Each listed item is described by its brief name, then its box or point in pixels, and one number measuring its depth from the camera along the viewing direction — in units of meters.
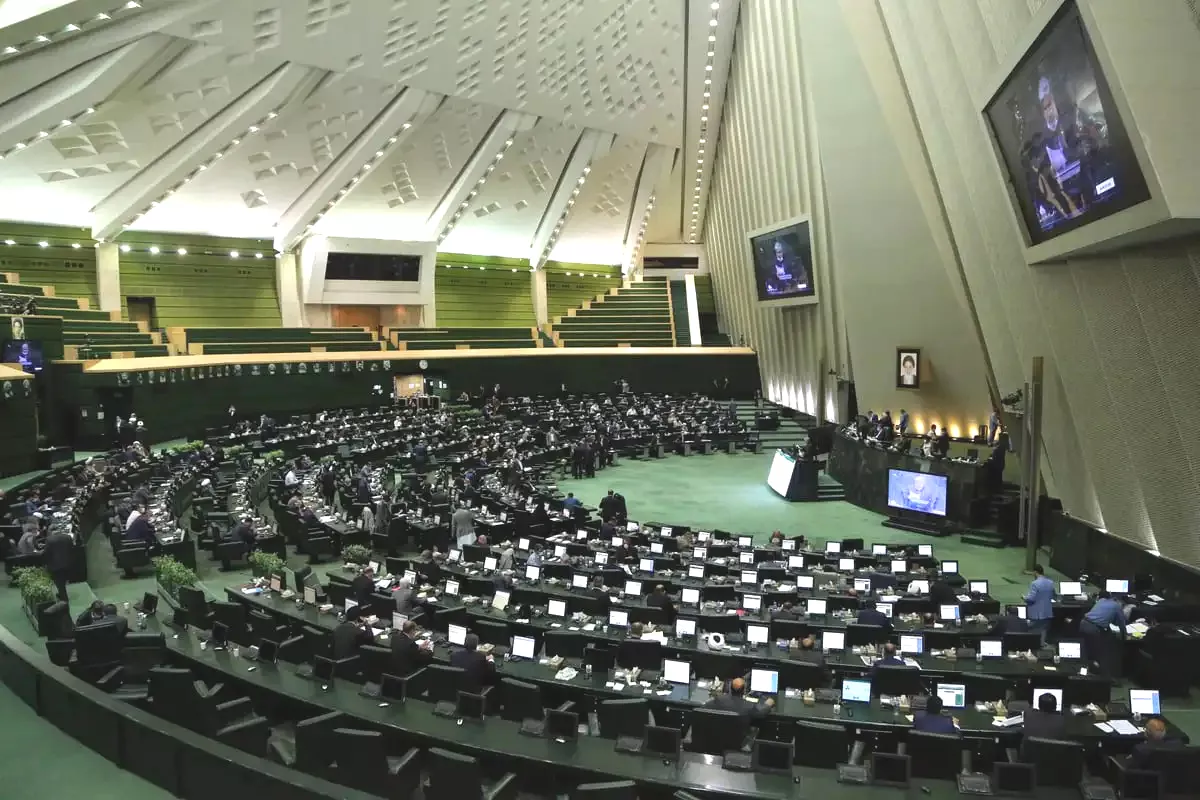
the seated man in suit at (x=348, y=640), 8.67
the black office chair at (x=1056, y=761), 6.11
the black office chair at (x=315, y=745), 6.53
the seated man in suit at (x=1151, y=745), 5.97
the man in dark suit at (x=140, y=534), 13.98
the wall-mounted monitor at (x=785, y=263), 27.11
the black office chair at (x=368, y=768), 6.31
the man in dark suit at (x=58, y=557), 12.33
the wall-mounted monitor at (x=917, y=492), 17.94
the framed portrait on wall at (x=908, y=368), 20.91
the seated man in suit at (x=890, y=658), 8.41
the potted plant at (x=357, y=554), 13.16
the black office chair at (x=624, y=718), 6.91
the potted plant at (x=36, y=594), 9.78
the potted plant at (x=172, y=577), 11.08
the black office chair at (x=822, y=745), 6.74
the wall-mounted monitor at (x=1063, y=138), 8.85
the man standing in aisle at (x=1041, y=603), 10.21
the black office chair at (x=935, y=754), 6.39
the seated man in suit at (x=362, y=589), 10.38
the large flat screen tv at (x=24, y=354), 21.00
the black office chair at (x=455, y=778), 6.03
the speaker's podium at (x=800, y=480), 20.92
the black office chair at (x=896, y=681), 7.66
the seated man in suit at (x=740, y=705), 7.28
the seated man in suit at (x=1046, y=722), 6.71
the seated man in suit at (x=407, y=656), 8.32
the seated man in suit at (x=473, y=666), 7.90
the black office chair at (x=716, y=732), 6.88
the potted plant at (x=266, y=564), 11.82
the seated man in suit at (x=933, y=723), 6.79
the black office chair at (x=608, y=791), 5.48
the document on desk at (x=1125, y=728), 6.95
